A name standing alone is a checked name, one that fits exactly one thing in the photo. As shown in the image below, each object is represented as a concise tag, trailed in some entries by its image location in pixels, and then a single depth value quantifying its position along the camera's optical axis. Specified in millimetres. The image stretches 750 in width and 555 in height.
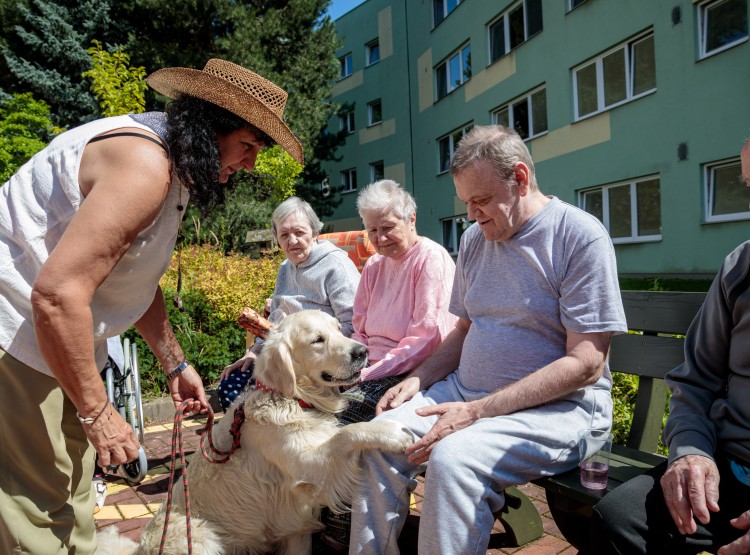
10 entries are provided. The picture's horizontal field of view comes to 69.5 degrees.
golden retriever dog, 2322
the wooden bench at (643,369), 2158
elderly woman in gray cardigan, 3730
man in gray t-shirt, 1952
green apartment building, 10445
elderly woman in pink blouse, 2900
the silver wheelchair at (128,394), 3693
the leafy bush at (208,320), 6008
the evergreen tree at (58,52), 17000
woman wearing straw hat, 1469
